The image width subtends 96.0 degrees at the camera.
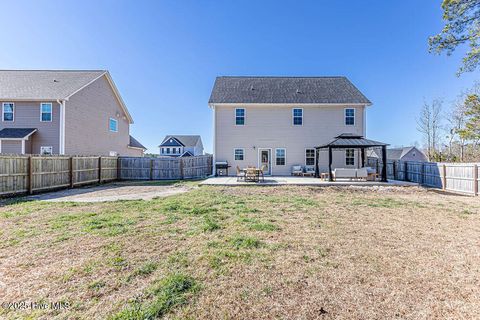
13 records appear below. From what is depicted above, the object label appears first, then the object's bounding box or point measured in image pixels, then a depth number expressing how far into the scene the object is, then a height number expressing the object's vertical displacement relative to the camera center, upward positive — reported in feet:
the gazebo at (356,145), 44.62 +3.01
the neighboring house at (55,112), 51.62 +12.39
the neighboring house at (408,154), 142.53 +3.41
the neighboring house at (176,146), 182.79 +11.95
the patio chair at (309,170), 55.17 -2.81
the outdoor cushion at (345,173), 44.75 -2.87
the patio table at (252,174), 43.17 -2.91
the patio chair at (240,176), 45.09 -3.41
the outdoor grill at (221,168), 56.90 -2.18
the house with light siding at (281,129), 57.21 +8.17
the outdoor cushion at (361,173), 44.80 -2.88
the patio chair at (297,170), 55.57 -2.88
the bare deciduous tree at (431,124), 90.72 +15.00
